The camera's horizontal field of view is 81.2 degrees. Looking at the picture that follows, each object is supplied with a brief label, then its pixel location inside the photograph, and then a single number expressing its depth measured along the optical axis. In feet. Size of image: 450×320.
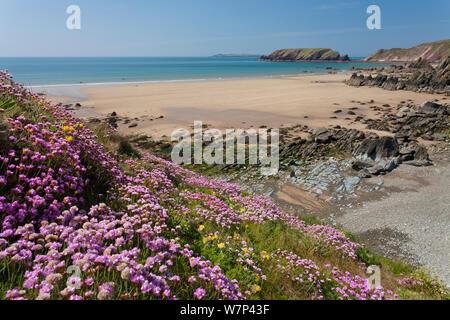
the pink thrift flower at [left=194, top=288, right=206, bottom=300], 9.38
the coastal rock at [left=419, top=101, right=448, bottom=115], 82.44
